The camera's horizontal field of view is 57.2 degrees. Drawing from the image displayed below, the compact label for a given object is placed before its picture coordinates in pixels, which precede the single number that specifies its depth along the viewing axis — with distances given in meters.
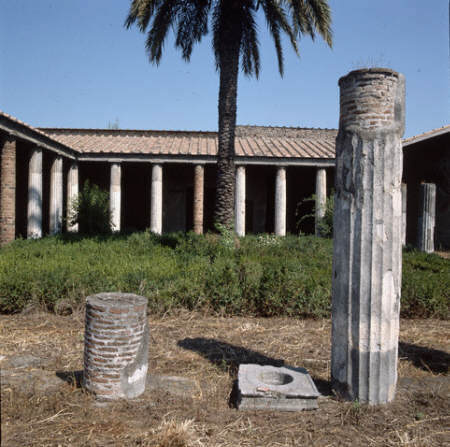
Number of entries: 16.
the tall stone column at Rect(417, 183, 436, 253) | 11.35
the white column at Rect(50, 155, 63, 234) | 12.03
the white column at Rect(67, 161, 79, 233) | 13.32
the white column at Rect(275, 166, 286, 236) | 13.58
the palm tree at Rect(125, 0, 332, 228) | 9.53
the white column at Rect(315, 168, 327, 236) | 13.05
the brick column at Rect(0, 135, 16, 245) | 9.41
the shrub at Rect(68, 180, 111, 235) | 12.11
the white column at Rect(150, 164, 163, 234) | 13.43
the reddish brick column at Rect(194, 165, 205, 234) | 13.14
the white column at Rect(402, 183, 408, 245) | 11.68
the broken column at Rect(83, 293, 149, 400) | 3.39
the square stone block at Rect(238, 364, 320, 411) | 3.29
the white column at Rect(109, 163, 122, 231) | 13.12
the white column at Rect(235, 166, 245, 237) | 13.20
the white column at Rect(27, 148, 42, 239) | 10.58
